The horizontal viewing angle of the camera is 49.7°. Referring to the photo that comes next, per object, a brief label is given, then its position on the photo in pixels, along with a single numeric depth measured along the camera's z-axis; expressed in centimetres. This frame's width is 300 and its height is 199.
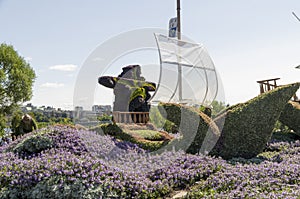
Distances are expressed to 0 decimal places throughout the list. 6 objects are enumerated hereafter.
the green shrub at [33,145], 812
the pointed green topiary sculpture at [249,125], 940
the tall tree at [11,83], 2483
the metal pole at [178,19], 1662
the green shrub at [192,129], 948
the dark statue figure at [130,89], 1575
